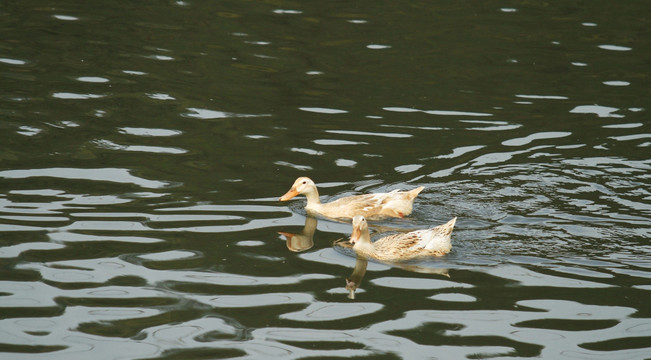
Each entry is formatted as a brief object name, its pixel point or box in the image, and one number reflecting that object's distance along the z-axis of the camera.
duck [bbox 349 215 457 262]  19.77
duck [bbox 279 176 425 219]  22.48
